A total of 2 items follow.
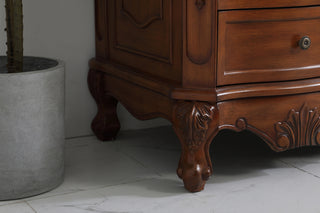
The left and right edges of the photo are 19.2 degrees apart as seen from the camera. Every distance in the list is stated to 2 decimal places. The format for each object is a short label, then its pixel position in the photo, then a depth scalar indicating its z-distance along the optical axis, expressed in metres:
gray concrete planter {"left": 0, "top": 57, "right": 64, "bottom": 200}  2.00
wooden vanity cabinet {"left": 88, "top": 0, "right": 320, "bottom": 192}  2.02
